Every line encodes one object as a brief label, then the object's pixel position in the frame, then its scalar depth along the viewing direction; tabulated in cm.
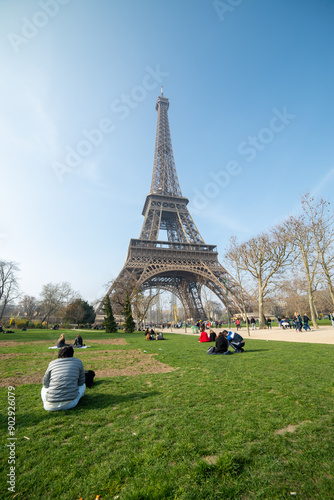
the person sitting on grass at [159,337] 1855
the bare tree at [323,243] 2252
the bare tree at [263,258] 2731
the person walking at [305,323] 2157
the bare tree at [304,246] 2312
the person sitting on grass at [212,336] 1551
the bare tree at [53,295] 4894
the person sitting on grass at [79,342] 1407
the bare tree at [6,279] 4459
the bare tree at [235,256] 2900
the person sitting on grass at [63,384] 445
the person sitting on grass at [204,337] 1556
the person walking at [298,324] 2140
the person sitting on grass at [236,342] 1082
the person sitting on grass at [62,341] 951
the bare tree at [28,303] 6129
